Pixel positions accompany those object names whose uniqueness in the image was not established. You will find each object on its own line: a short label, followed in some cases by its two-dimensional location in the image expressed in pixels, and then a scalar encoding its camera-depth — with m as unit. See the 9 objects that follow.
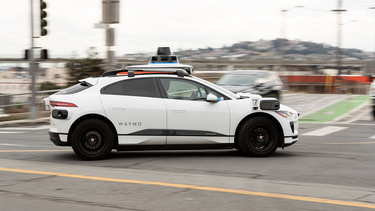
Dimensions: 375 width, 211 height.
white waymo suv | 8.05
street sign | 17.27
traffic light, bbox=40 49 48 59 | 17.30
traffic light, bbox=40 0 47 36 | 16.94
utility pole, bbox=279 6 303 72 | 46.51
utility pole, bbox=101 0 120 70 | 17.39
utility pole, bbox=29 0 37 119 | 17.22
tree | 22.41
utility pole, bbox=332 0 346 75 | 33.59
